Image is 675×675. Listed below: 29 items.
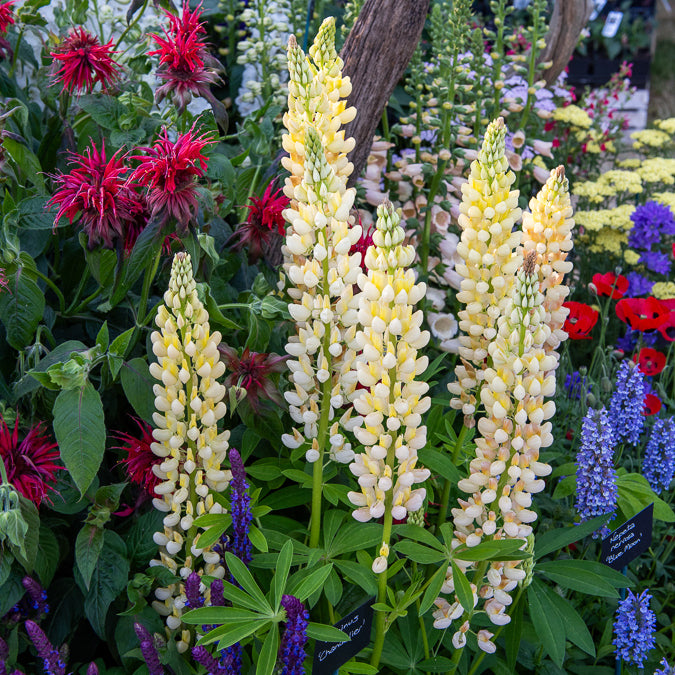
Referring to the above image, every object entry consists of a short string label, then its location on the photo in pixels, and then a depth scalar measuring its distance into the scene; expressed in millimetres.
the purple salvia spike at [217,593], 1098
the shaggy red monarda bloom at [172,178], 1174
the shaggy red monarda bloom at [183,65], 1464
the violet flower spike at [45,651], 1017
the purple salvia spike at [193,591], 1118
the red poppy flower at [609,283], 2365
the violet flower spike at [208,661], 1064
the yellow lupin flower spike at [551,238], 1291
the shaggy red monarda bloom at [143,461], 1283
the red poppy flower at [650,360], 2193
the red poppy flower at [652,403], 1956
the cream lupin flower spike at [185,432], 1084
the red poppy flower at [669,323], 2164
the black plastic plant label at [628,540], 1410
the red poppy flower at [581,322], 2041
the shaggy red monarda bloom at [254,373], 1285
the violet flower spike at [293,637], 1016
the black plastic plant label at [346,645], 1103
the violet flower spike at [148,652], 1065
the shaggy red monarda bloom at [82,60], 1525
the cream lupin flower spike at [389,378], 999
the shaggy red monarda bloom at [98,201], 1206
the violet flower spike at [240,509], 1115
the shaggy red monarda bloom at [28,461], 1173
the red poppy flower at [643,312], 2172
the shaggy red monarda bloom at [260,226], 1533
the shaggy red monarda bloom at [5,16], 1566
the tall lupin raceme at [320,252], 1113
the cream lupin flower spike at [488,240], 1213
